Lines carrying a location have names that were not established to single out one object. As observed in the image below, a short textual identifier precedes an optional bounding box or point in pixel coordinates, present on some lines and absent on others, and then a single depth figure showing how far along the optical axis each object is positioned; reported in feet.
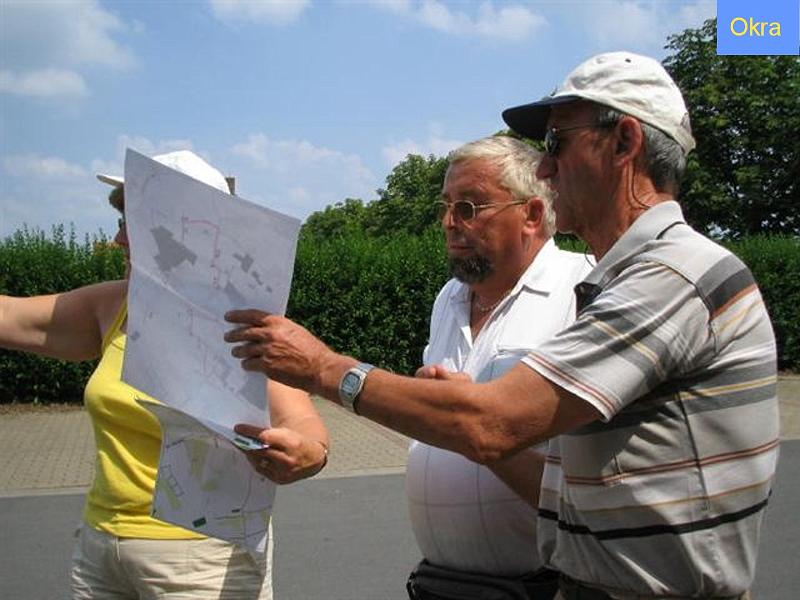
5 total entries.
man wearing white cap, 5.30
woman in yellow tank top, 7.86
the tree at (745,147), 96.68
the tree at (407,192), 167.02
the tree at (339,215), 236.02
